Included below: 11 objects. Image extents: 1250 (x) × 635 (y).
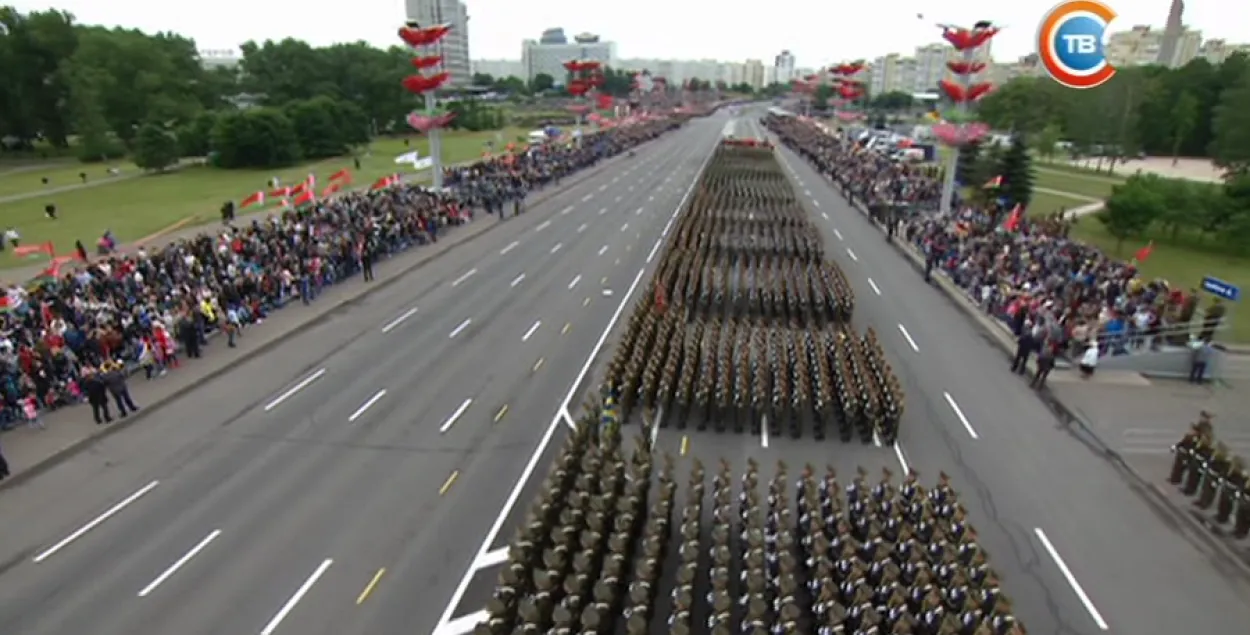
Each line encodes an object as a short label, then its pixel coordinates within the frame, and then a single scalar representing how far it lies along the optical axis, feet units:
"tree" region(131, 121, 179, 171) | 191.93
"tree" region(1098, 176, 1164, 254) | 105.40
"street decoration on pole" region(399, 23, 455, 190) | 120.88
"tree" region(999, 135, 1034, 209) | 136.56
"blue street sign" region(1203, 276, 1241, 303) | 61.57
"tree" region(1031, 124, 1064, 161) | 230.68
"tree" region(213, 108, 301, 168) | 203.51
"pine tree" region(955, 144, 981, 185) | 157.89
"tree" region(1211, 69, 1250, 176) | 142.51
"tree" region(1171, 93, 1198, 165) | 236.43
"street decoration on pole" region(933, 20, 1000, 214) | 116.47
